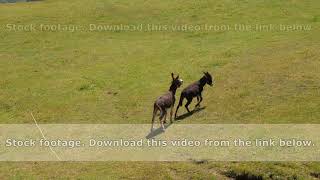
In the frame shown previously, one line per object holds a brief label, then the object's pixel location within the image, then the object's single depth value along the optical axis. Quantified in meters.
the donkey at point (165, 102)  24.16
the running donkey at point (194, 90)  26.62
